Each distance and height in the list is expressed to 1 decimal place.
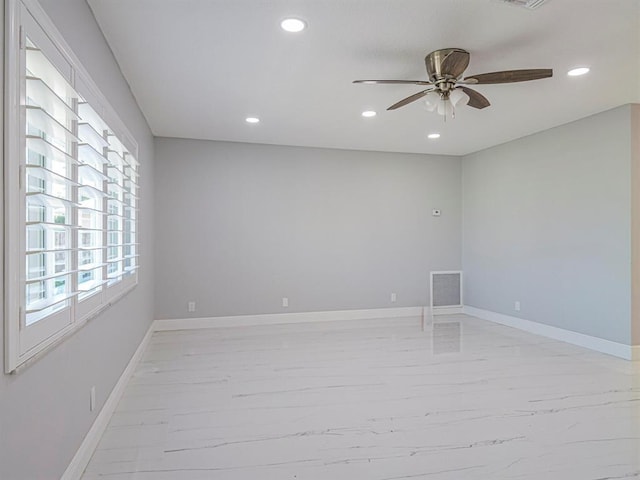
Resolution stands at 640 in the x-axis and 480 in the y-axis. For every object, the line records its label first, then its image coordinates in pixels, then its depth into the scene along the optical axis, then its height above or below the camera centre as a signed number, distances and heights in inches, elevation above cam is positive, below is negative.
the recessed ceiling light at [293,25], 104.0 +52.5
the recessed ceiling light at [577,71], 134.5 +53.0
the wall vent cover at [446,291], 270.4 -29.3
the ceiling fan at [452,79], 112.7 +43.5
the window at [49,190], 58.3 +9.4
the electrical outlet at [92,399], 98.0 -34.8
